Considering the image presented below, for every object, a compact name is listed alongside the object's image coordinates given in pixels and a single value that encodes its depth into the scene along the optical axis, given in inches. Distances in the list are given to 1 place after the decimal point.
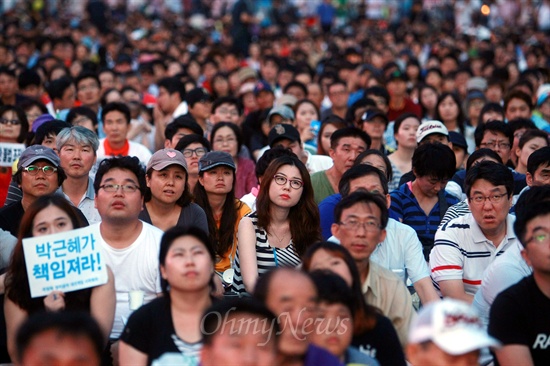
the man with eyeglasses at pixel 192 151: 692.1
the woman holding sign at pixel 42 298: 439.5
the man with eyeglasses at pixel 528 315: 390.9
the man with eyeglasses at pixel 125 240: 489.1
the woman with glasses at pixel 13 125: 760.3
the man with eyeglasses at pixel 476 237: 516.1
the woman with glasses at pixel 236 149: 759.7
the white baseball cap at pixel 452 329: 326.3
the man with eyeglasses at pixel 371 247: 434.3
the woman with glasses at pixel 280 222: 549.3
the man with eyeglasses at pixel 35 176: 566.3
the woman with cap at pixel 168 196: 577.6
